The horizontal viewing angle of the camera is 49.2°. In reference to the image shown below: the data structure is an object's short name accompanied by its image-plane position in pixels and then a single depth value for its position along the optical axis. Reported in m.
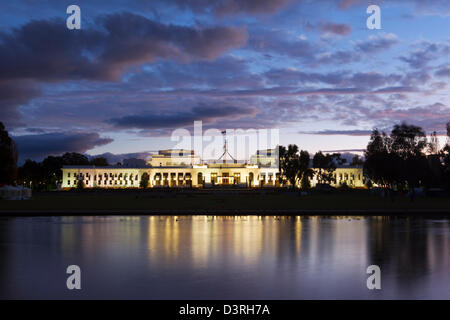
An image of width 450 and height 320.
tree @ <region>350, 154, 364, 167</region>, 186.43
